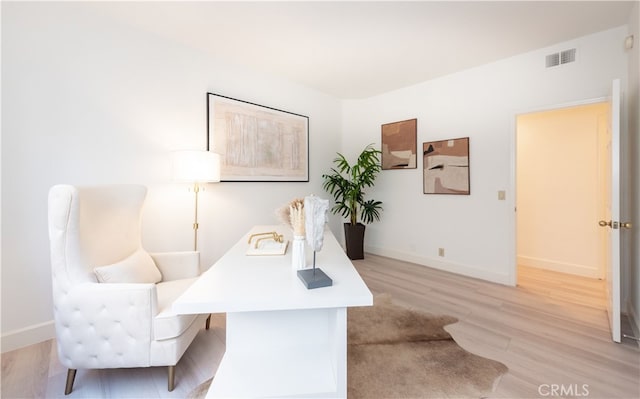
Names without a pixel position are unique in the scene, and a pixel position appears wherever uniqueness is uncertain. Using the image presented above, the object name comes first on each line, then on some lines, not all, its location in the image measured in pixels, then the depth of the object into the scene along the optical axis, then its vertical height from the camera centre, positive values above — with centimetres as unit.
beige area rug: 144 -103
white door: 186 -6
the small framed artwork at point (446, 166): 329 +48
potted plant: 396 +13
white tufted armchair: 137 -58
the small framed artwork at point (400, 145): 378 +87
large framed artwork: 295 +78
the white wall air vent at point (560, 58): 259 +149
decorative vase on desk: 121 -24
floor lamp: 233 +32
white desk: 91 -56
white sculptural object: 109 -7
